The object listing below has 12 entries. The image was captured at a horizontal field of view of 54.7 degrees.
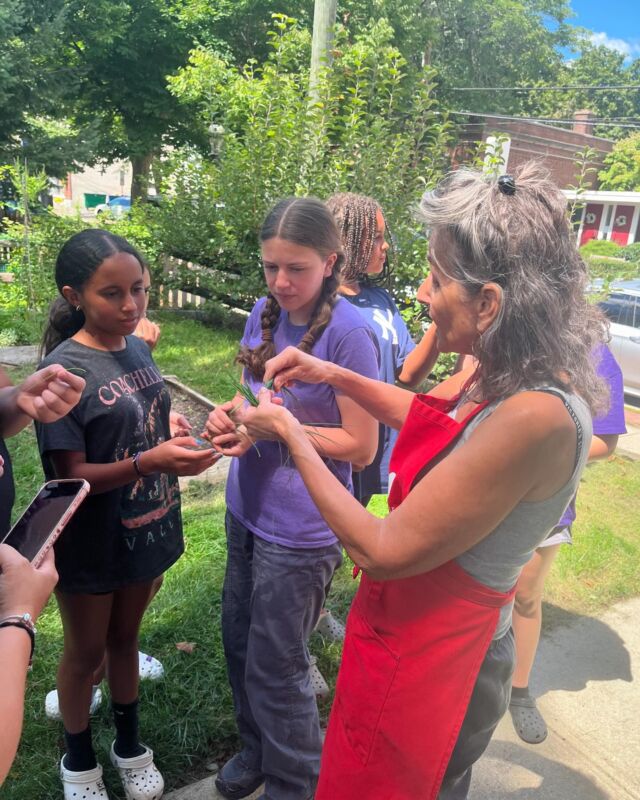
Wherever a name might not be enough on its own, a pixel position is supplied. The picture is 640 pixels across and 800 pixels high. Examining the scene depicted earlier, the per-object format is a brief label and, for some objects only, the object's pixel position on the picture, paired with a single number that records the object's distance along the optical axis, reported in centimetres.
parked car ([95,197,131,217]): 4322
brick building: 2892
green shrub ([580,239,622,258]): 3103
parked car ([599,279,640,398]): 1010
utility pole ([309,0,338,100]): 686
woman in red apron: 133
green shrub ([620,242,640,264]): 3086
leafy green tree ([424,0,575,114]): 2862
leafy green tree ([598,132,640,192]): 3634
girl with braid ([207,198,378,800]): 207
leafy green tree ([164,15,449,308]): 642
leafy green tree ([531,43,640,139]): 4564
